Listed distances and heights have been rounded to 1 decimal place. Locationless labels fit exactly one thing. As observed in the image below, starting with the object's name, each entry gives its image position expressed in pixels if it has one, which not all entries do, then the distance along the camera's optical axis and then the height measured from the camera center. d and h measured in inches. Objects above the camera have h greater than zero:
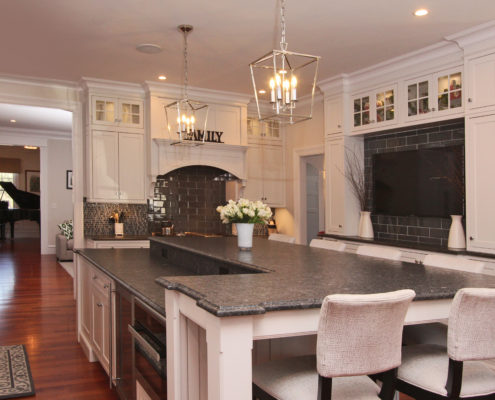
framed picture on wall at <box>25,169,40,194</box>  610.5 +28.5
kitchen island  63.6 -15.1
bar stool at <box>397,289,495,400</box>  69.4 -24.9
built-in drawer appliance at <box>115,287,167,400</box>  88.9 -29.9
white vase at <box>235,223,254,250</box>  143.1 -10.2
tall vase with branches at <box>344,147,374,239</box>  234.5 +9.3
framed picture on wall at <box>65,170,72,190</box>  456.1 +22.5
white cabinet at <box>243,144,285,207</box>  289.4 +15.3
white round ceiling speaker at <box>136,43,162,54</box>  185.3 +59.7
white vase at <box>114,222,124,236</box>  247.9 -13.7
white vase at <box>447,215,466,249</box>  186.1 -14.5
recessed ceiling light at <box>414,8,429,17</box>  154.7 +59.8
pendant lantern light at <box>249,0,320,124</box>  108.6 +57.5
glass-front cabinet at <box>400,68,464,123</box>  185.0 +40.7
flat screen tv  196.2 +7.0
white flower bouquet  140.2 -3.5
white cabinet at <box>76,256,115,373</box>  132.0 -33.2
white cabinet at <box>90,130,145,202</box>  243.4 +18.4
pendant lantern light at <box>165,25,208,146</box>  208.2 +43.1
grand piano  548.4 -5.0
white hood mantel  252.7 +24.3
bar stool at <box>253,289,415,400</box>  62.7 -19.9
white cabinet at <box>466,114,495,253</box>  169.8 +4.4
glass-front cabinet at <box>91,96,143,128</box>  243.4 +46.4
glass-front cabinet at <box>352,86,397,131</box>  215.0 +41.1
